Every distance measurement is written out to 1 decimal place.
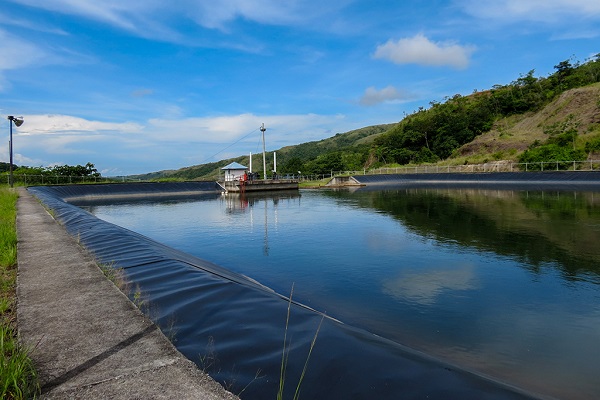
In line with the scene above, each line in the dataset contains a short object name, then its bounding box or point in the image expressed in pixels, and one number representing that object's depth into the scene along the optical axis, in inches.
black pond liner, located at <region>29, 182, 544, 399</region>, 89.0
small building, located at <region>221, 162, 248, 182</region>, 1577.3
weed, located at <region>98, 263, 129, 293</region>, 159.0
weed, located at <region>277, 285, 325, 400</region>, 86.7
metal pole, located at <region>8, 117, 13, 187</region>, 974.7
